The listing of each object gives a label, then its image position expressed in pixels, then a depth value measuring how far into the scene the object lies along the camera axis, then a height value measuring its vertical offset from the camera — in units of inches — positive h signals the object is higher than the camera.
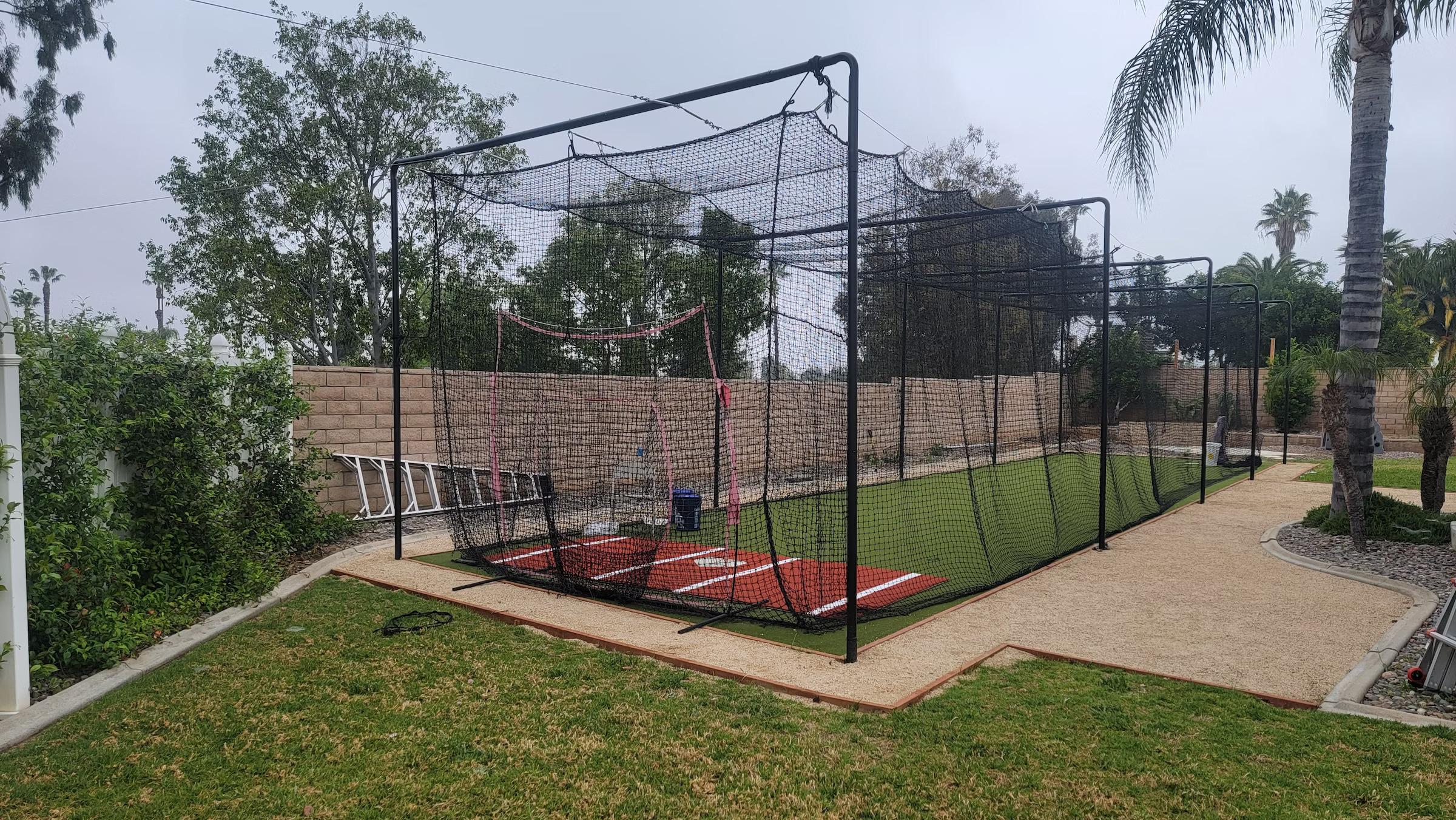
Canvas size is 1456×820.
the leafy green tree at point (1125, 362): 524.4 +17.2
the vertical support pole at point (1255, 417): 481.6 -17.1
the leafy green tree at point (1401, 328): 711.7 +61.2
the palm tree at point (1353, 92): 285.4 +110.1
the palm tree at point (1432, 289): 1036.5 +126.9
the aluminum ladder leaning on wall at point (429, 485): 308.2 -38.3
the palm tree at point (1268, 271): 1320.1 +192.6
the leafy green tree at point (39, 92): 789.9 +281.6
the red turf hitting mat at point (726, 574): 209.0 -52.0
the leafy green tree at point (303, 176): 585.0 +149.6
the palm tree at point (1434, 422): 291.3 -12.4
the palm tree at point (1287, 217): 1752.0 +360.9
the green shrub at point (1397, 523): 275.3 -46.2
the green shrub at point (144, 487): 147.9 -22.1
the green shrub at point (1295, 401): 692.1 -10.9
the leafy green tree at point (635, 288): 266.4 +42.5
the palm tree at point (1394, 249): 1181.7 +202.9
